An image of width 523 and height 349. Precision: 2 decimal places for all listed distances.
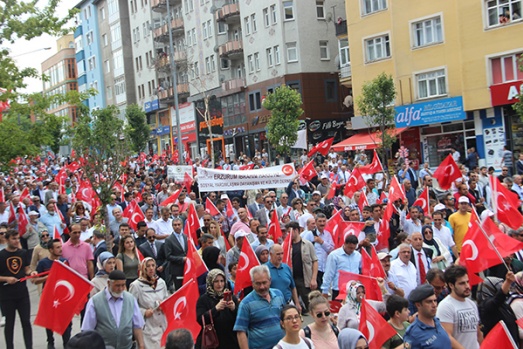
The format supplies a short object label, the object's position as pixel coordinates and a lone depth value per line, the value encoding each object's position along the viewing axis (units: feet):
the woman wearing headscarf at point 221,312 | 24.45
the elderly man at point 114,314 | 24.16
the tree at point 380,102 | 112.37
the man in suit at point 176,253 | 39.24
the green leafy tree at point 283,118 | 131.03
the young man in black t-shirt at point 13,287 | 32.32
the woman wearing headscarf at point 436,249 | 34.09
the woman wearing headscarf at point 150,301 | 27.68
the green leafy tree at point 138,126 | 182.60
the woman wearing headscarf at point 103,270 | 29.37
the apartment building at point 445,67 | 111.04
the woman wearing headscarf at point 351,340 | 20.54
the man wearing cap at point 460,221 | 40.37
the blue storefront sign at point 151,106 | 227.10
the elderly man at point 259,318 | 23.08
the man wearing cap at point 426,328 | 20.11
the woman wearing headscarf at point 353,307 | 25.62
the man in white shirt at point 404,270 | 29.60
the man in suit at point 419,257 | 31.76
